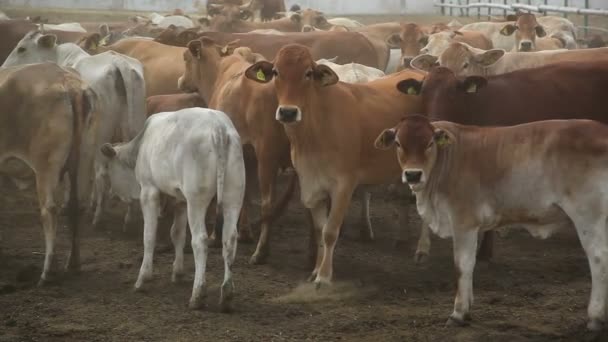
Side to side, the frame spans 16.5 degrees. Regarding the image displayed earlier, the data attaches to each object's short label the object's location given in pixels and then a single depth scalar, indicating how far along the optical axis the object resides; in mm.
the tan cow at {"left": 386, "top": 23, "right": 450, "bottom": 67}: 28688
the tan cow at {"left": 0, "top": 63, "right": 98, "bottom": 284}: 15021
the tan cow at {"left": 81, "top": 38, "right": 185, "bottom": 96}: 23386
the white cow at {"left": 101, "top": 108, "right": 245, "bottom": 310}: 13638
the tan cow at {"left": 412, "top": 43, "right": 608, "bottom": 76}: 19252
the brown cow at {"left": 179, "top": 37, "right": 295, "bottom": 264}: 16702
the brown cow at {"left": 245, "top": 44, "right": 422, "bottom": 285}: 15035
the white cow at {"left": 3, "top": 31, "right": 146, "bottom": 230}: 17928
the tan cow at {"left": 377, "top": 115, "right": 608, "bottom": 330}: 12413
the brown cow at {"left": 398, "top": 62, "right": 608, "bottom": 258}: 15961
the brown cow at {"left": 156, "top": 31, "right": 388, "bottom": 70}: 25381
